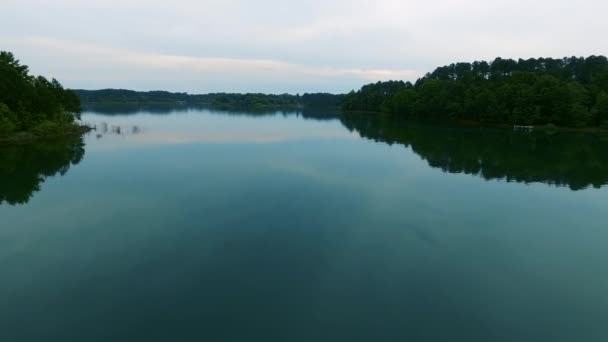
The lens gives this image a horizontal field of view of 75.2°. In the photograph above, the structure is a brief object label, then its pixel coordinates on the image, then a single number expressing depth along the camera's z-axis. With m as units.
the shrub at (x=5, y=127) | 42.09
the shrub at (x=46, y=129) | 47.59
